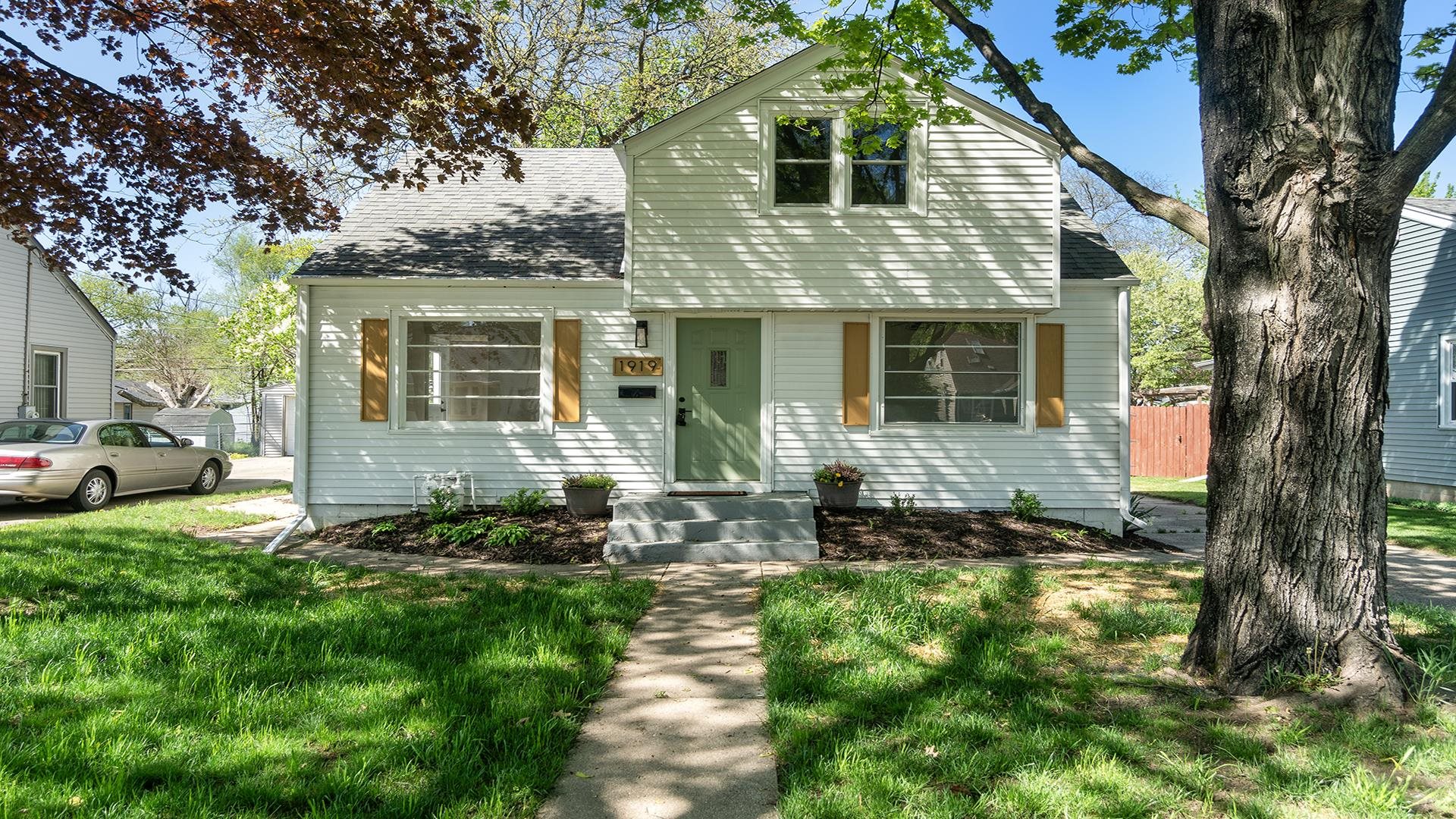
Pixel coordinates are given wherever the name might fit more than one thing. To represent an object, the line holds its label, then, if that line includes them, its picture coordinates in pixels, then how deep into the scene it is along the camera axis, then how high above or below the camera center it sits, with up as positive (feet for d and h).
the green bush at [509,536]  24.77 -4.00
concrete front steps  23.98 -3.71
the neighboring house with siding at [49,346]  48.57 +4.49
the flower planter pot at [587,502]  28.12 -3.23
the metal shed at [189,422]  101.96 -1.38
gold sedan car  33.76 -2.40
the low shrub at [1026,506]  28.66 -3.32
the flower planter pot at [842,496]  28.63 -2.97
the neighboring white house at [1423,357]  39.52 +3.47
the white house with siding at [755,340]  28.58 +3.00
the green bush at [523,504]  28.63 -3.38
